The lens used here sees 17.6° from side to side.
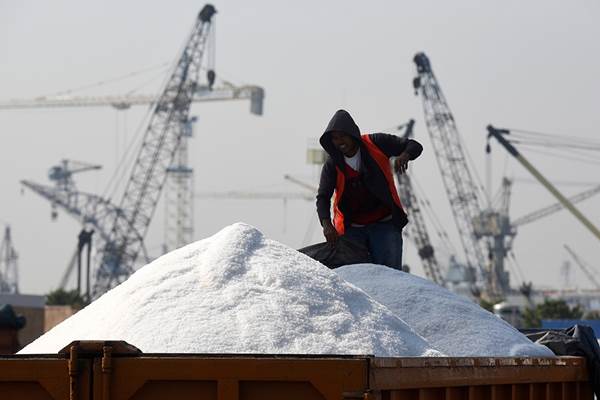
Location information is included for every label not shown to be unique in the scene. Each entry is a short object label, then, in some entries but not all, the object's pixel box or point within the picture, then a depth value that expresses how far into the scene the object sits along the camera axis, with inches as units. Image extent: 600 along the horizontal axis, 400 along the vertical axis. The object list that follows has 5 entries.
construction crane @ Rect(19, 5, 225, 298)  5957.6
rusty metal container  319.9
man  601.2
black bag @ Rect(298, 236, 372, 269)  571.2
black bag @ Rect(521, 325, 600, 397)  501.8
